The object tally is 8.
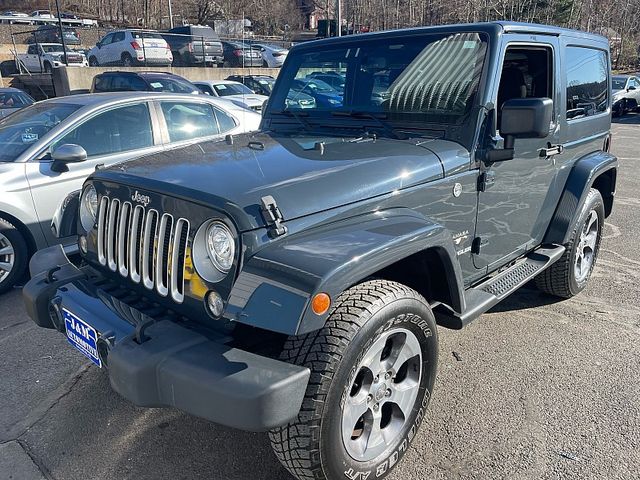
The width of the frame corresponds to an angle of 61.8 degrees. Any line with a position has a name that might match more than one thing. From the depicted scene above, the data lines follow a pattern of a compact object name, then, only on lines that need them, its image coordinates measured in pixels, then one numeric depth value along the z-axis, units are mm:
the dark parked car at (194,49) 25938
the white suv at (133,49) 23594
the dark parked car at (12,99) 11617
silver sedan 4711
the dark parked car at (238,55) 26438
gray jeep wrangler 2059
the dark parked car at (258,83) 17703
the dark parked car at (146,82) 13281
